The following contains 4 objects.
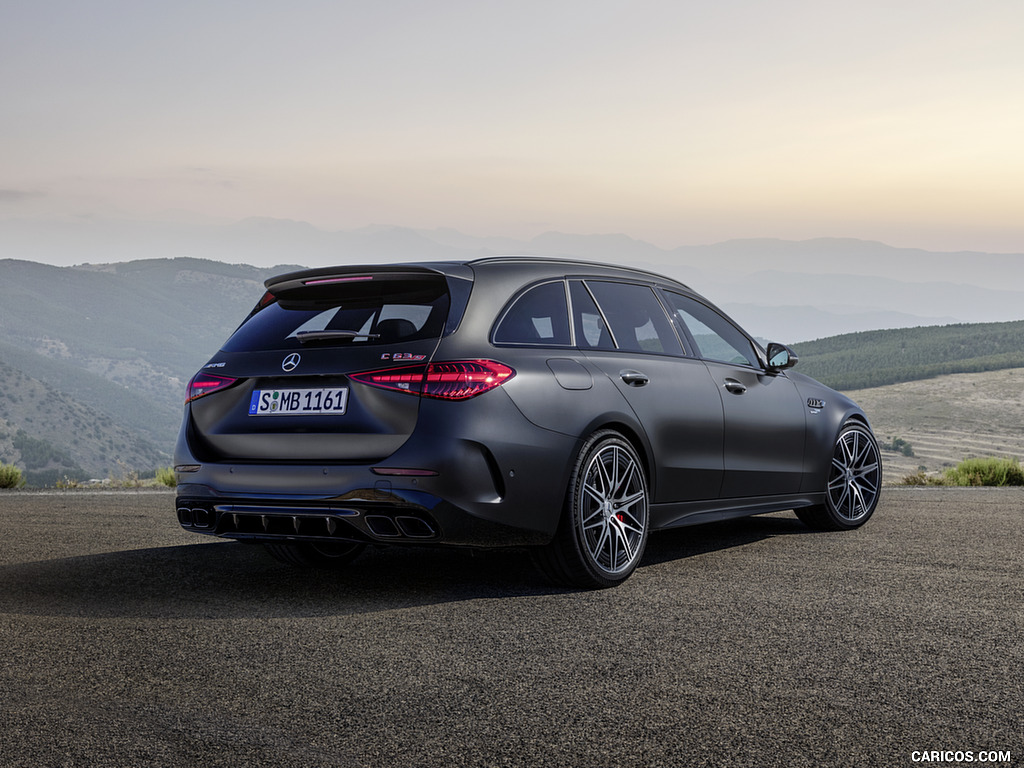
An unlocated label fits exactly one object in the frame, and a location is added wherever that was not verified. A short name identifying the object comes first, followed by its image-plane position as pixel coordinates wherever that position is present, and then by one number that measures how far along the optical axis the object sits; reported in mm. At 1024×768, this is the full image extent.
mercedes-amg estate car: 5008
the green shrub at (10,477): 13977
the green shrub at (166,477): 14731
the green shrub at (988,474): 14281
